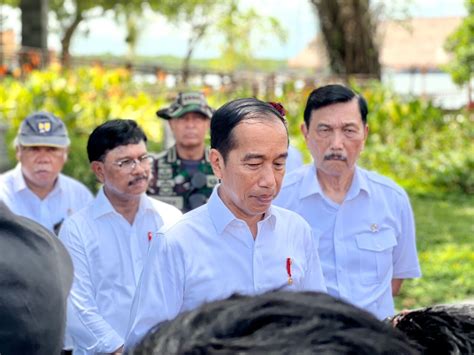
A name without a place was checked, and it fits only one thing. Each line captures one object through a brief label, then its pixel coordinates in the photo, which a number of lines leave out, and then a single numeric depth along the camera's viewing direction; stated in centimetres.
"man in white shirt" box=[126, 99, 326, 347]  276
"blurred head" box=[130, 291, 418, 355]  109
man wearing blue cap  522
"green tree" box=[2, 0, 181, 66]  3434
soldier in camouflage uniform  531
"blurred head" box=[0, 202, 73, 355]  177
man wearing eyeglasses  393
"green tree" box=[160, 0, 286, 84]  3494
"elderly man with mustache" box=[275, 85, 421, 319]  403
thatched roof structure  5256
